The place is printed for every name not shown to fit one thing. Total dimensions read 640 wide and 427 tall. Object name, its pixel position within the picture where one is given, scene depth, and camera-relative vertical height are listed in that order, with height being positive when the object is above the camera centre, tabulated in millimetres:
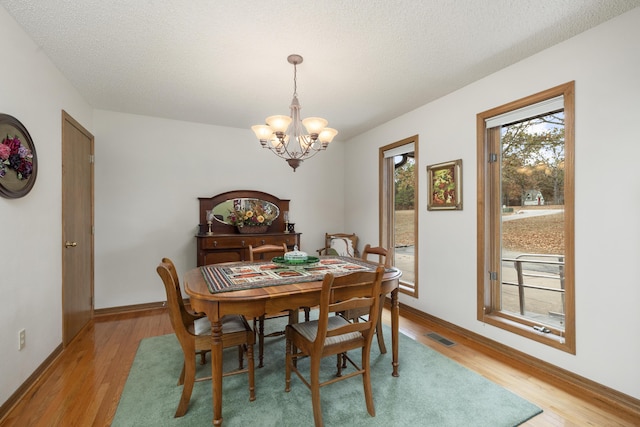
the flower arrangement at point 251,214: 4188 -20
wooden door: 2833 -134
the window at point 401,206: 3866 +81
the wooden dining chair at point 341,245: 4668 -513
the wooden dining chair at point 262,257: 2473 -559
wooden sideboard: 3848 -319
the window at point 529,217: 2320 -58
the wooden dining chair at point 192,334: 1790 -791
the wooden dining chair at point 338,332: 1725 -766
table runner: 1949 -455
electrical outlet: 2062 -852
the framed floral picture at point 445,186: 3186 +282
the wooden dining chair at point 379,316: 2625 -915
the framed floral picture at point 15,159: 1873 +368
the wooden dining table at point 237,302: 1711 -522
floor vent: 2900 -1270
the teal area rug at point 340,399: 1816 -1245
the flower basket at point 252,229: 4148 -224
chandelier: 2387 +695
